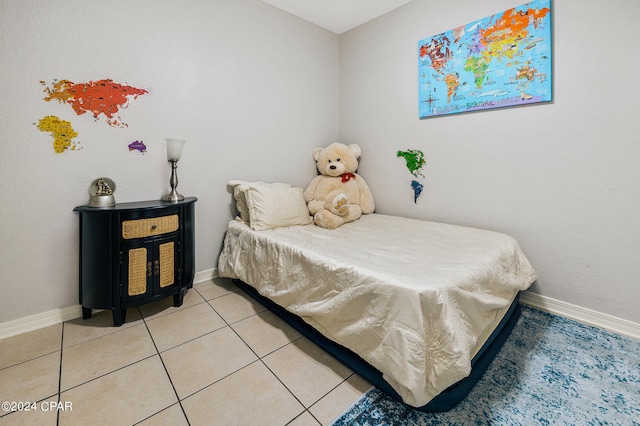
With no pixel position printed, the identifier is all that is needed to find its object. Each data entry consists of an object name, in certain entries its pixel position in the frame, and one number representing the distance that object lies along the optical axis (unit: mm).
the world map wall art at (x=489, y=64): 1870
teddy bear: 2549
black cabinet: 1750
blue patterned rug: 1175
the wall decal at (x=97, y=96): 1744
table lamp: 2029
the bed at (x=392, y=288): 1133
